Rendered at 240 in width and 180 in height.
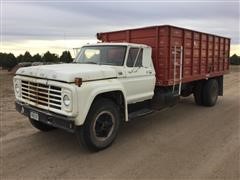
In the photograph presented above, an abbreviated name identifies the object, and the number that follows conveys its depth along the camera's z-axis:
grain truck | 3.47
